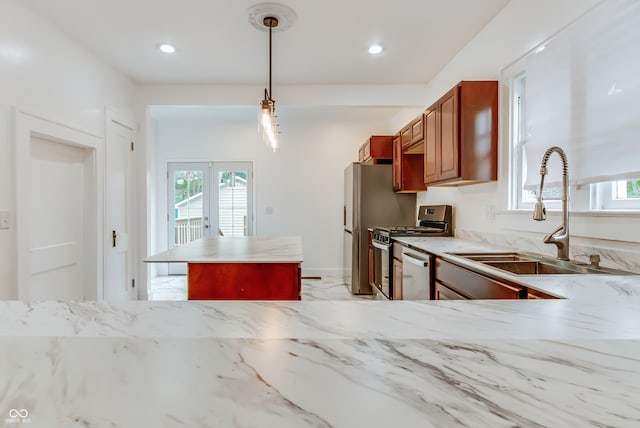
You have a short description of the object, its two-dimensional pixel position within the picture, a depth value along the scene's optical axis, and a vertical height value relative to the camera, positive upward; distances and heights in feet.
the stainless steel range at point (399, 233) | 11.39 -0.70
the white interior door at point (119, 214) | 11.31 -0.08
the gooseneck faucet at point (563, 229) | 5.78 -0.28
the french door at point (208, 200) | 18.76 +0.65
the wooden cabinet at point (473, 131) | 8.55 +2.03
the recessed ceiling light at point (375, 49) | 10.08 +4.85
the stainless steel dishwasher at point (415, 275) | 7.96 -1.59
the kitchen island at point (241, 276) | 7.22 -1.37
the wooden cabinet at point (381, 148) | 15.24 +2.87
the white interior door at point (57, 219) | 8.60 -0.21
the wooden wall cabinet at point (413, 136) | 11.50 +2.71
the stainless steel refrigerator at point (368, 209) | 14.71 +0.13
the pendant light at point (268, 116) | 8.23 +2.34
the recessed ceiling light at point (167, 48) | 10.03 +4.86
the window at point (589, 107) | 5.17 +1.85
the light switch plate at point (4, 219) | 7.42 -0.16
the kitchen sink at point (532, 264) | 5.44 -0.94
